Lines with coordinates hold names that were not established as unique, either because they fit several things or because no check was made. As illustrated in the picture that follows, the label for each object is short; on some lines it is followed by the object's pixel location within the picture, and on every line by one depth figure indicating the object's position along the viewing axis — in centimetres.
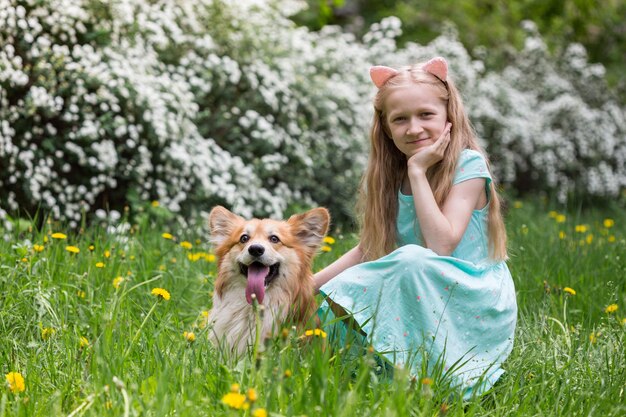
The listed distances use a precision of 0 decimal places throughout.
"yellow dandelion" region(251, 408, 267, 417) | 193
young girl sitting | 284
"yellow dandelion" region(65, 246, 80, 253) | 367
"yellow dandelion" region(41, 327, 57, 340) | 296
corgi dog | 303
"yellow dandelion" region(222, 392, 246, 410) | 193
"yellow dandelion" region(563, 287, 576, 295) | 363
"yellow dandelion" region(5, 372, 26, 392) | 238
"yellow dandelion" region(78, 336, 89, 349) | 266
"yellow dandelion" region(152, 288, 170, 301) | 278
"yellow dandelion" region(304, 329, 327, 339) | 244
